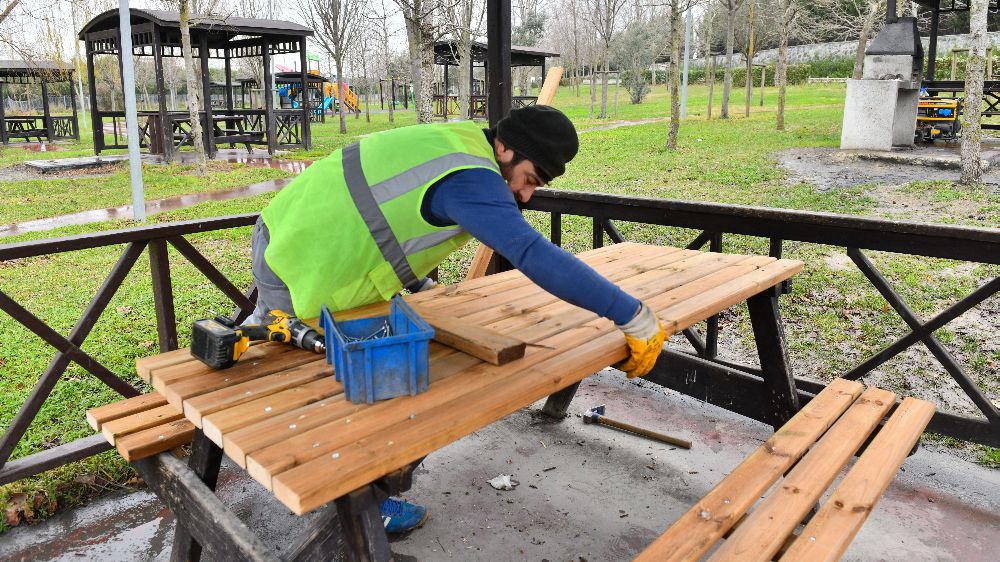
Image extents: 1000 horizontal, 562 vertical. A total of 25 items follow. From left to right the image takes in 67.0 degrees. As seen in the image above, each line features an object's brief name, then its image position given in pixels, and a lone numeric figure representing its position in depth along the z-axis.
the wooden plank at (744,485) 1.93
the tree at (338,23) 25.08
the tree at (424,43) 9.73
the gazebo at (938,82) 16.91
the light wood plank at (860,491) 1.94
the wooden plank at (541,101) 3.93
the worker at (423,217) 2.06
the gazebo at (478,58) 23.77
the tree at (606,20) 24.14
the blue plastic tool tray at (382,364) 1.73
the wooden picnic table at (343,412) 1.56
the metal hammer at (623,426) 3.73
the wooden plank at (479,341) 2.08
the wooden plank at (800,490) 1.93
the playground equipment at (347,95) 38.27
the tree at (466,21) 18.50
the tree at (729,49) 20.80
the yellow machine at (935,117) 15.61
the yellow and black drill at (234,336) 1.98
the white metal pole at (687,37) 21.70
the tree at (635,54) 35.69
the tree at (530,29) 44.47
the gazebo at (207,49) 16.23
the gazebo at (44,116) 23.14
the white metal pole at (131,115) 9.08
